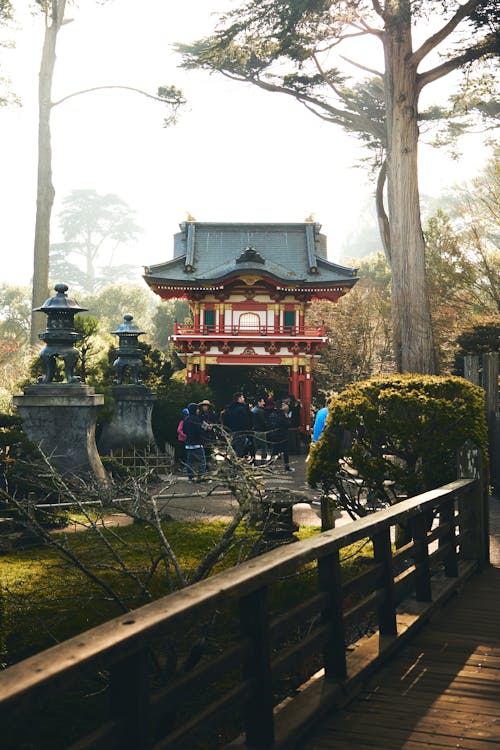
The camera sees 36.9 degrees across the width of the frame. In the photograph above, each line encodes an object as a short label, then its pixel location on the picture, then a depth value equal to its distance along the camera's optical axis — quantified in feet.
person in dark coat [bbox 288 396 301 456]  75.84
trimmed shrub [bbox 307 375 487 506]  28.84
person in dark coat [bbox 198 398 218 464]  50.96
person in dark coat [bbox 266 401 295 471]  54.19
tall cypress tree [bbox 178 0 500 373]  58.18
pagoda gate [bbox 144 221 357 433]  101.35
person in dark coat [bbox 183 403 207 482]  49.24
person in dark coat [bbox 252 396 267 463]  59.00
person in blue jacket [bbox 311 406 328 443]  40.13
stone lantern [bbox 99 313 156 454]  61.26
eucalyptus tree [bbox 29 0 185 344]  84.94
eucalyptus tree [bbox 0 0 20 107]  83.66
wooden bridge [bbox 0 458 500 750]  7.41
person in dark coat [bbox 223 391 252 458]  52.08
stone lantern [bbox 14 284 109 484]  45.01
